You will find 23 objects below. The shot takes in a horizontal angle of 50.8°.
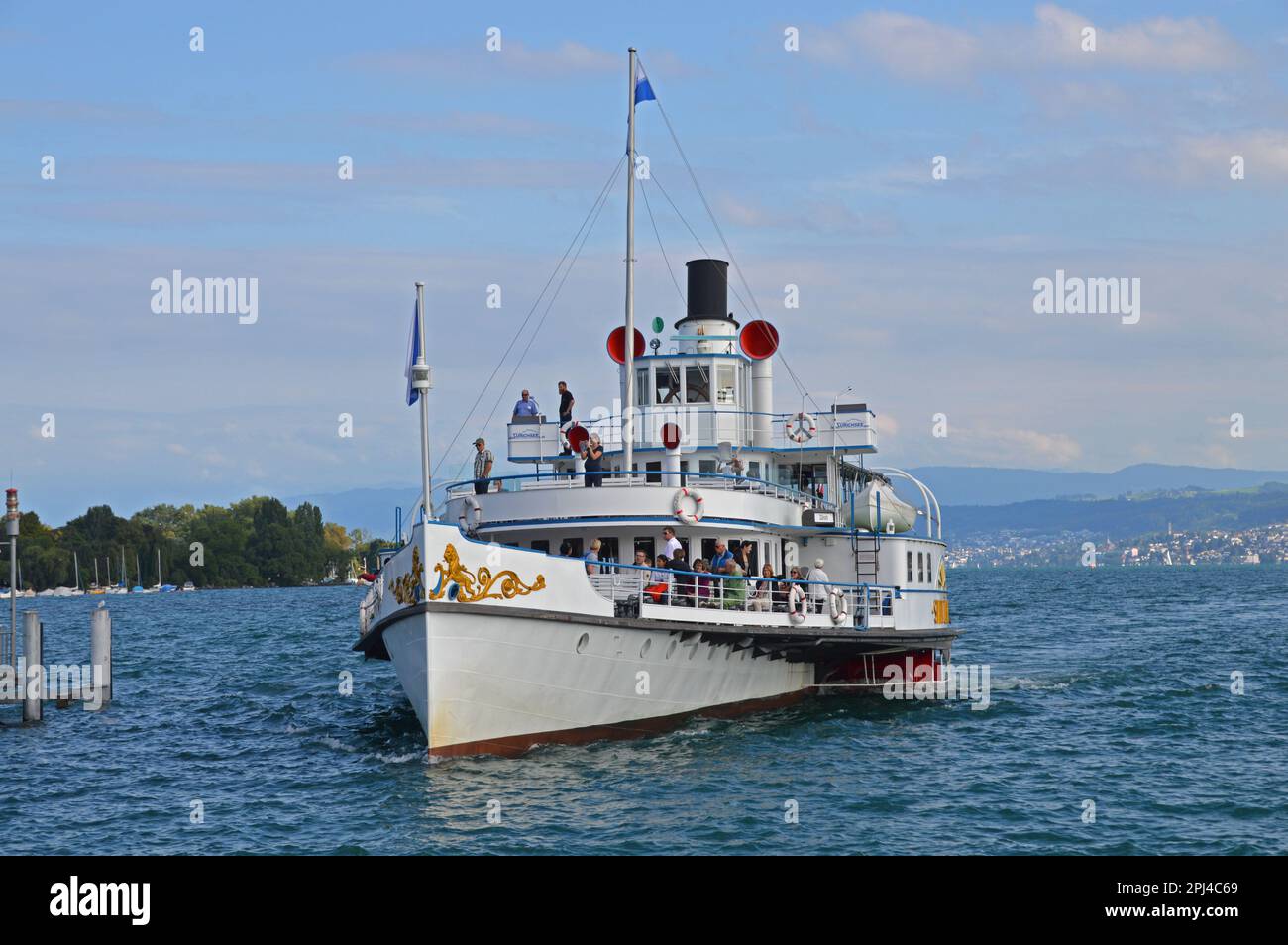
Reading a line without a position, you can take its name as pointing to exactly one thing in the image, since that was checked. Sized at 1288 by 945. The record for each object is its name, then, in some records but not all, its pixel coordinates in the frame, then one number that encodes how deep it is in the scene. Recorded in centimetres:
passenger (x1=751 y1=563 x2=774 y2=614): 2505
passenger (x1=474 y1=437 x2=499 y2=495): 2756
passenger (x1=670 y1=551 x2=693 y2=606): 2328
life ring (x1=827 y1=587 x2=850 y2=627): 2692
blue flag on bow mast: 2138
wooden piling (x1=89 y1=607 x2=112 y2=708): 3189
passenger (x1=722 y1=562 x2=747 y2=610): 2467
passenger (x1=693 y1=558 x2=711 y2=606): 2360
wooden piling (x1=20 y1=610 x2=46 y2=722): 2925
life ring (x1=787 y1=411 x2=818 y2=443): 3106
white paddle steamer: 2122
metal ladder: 2975
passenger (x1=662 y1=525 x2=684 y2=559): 2469
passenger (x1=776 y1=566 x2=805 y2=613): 2602
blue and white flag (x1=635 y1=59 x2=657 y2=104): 2631
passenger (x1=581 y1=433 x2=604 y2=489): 2619
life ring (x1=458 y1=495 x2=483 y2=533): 2523
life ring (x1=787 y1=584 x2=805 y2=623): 2562
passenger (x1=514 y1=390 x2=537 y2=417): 3075
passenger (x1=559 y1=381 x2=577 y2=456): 3031
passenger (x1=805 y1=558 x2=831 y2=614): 2700
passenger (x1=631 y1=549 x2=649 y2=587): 2313
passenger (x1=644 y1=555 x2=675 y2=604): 2306
